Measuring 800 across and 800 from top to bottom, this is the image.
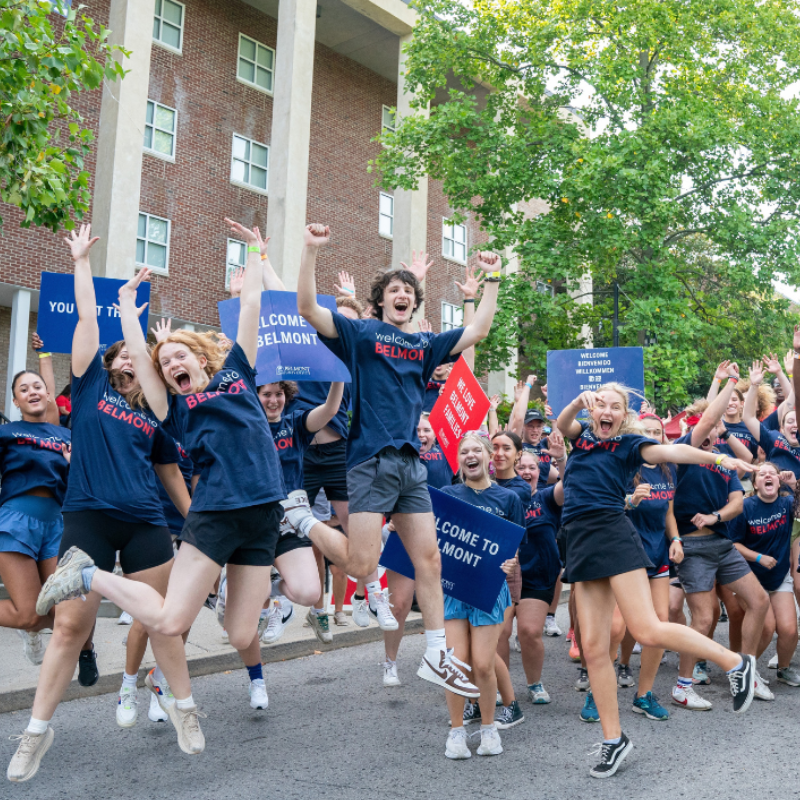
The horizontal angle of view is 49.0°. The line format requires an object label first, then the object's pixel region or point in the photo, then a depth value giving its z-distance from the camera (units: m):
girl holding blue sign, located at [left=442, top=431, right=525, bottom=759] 5.30
